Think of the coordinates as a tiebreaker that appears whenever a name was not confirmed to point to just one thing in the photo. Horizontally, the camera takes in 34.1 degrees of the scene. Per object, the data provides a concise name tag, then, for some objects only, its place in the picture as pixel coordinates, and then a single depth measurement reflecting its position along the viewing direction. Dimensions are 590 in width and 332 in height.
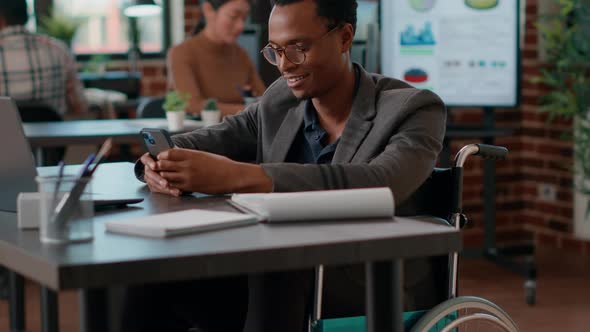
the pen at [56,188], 1.36
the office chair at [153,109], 4.38
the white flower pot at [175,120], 3.75
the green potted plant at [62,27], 6.16
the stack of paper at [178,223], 1.39
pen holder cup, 1.35
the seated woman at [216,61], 4.48
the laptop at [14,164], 1.64
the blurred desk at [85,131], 3.63
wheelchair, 1.74
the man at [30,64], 4.46
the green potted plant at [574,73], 4.07
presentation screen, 4.18
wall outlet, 4.91
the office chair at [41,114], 4.08
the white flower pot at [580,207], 4.55
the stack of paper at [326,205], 1.49
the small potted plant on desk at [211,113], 3.83
